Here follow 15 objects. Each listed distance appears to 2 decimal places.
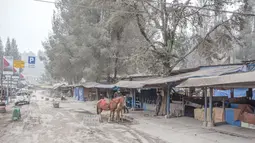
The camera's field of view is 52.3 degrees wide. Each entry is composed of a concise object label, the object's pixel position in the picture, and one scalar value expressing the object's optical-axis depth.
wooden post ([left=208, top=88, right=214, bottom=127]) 13.27
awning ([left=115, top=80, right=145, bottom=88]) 18.98
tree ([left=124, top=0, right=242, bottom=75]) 19.55
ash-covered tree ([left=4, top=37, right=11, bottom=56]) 106.64
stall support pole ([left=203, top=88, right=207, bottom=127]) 13.59
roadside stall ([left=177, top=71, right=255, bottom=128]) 10.27
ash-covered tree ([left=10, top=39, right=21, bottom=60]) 109.99
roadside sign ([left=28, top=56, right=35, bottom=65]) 28.32
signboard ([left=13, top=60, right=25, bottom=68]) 28.56
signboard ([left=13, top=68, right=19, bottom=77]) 28.03
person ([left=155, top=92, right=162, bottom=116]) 19.39
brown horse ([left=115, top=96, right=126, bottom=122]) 15.89
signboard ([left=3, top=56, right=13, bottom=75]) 25.56
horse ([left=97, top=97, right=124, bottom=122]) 15.99
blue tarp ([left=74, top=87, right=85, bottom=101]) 43.06
